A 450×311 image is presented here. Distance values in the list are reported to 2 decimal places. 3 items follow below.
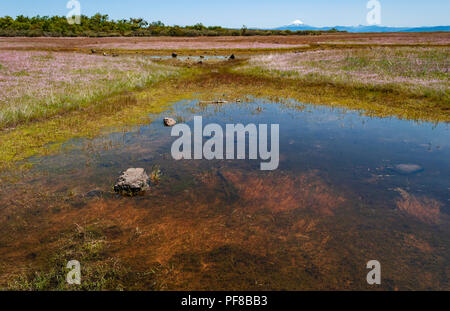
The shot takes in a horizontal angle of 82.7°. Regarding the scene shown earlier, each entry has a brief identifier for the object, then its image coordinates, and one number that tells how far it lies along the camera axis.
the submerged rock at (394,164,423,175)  7.91
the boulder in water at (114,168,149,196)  6.89
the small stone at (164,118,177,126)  12.80
